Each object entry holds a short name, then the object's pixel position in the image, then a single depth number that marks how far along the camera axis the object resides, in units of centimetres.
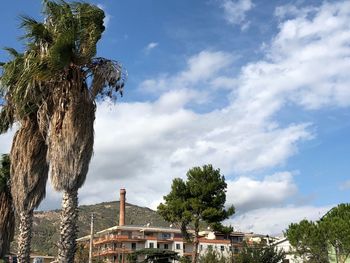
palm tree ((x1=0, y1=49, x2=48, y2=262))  1842
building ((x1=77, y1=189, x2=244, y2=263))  9562
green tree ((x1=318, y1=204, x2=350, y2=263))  4469
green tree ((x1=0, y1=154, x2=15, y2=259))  2850
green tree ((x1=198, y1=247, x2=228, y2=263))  5088
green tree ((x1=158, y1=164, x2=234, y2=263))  5038
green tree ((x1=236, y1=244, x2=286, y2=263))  4925
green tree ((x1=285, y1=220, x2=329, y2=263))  4594
